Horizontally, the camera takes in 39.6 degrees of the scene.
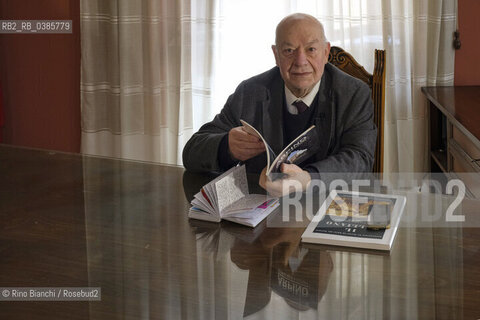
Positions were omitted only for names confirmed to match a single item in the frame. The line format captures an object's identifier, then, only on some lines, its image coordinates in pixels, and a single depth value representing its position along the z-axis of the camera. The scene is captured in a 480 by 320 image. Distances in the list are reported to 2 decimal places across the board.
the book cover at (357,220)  1.57
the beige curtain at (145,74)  3.83
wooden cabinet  2.69
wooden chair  2.68
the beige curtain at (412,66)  3.45
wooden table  1.28
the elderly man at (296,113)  2.28
